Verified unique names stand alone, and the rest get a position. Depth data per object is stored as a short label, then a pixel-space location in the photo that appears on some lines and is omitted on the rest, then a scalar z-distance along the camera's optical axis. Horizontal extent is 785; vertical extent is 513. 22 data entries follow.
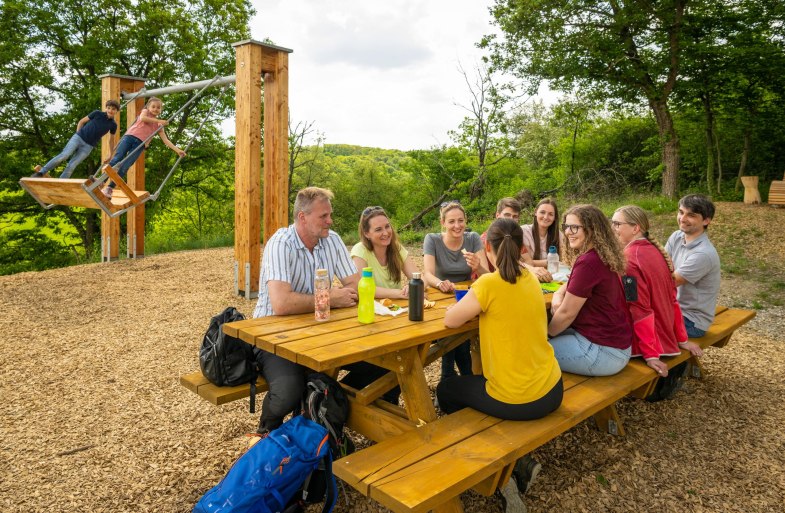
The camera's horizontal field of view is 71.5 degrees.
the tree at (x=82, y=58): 14.30
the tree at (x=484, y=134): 17.12
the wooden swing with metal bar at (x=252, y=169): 6.61
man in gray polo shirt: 3.84
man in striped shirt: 2.68
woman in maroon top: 2.86
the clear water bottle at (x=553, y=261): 3.99
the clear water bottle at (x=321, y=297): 2.71
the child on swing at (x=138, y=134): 7.25
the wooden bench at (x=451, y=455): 1.90
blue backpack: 2.23
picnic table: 2.30
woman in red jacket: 3.20
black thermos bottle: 2.72
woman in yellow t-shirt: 2.37
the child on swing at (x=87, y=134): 7.67
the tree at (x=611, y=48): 12.29
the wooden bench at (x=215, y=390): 2.68
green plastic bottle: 2.67
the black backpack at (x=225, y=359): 2.77
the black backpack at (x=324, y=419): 2.38
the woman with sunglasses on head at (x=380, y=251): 3.74
